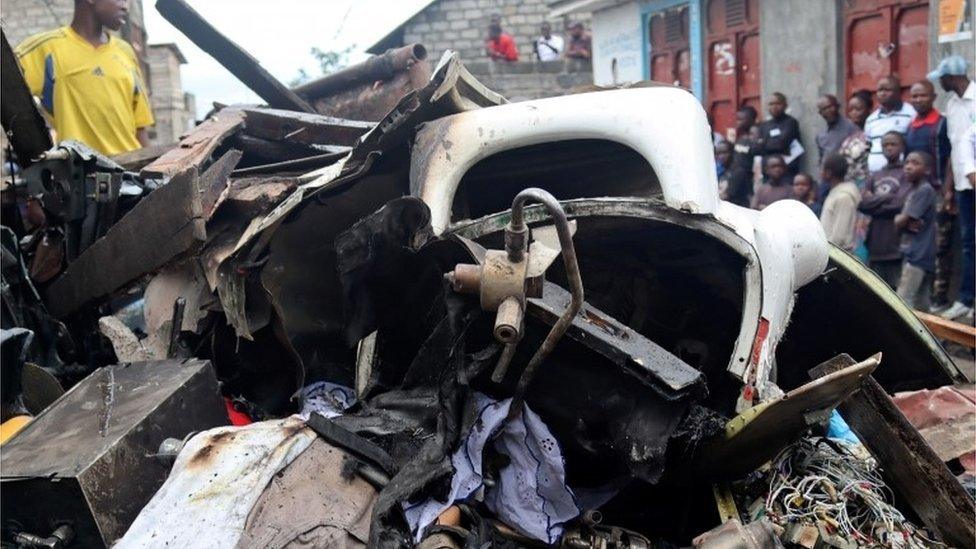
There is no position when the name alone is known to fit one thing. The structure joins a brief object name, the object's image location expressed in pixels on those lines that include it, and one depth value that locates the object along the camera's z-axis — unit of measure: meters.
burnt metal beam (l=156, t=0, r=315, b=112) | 4.80
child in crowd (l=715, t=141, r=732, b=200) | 10.21
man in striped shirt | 7.77
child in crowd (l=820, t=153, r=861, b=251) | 7.58
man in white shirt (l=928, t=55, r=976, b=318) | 6.96
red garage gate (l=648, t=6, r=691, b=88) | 13.55
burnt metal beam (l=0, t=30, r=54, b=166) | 4.09
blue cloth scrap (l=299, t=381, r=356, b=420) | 3.36
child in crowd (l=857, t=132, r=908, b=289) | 7.30
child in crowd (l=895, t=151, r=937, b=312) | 7.11
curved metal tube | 2.32
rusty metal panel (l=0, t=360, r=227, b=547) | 2.64
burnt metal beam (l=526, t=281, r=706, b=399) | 2.63
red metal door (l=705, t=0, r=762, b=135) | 11.98
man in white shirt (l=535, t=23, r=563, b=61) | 17.72
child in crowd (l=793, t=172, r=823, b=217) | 8.30
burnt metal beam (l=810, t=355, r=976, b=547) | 2.97
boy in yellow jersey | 5.09
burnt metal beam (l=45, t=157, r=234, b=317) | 3.31
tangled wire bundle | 2.92
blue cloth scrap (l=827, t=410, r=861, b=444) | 3.71
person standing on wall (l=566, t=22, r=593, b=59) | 17.11
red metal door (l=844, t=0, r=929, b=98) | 9.22
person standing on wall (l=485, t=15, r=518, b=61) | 17.55
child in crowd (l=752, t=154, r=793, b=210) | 8.76
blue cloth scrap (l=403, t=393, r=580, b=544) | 2.77
